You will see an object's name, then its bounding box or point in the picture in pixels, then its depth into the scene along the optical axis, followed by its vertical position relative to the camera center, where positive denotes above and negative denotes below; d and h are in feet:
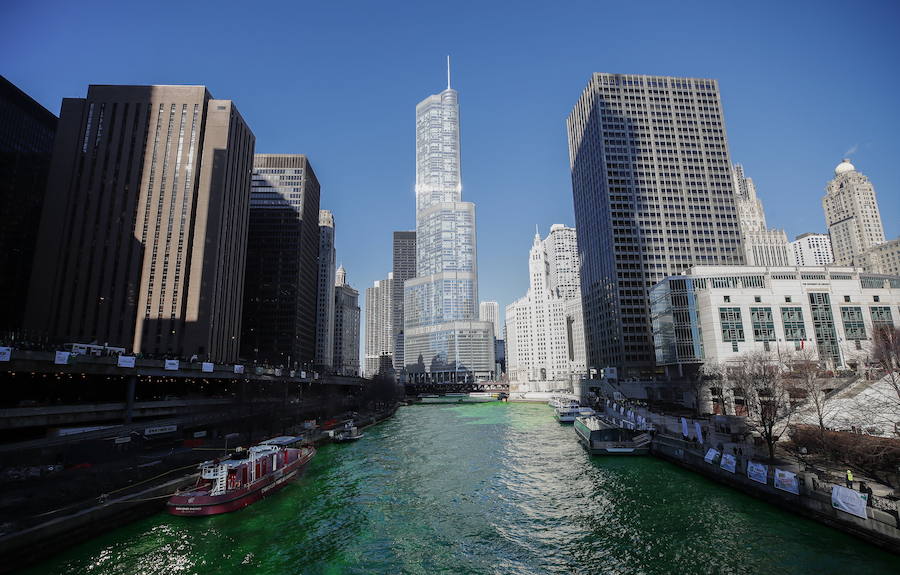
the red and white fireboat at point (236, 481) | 113.70 -30.75
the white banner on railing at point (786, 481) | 108.27 -29.37
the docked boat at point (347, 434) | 252.21 -35.79
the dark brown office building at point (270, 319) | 629.92 +80.98
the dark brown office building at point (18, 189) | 353.72 +162.35
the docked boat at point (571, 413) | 338.38 -34.42
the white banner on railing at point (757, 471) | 118.62 -29.27
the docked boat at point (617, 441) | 197.16 -33.50
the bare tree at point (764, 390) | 156.87 -10.65
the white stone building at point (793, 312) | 259.60 +31.77
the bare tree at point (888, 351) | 151.33 +4.27
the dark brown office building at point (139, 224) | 341.00 +124.93
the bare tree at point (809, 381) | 161.48 -7.36
